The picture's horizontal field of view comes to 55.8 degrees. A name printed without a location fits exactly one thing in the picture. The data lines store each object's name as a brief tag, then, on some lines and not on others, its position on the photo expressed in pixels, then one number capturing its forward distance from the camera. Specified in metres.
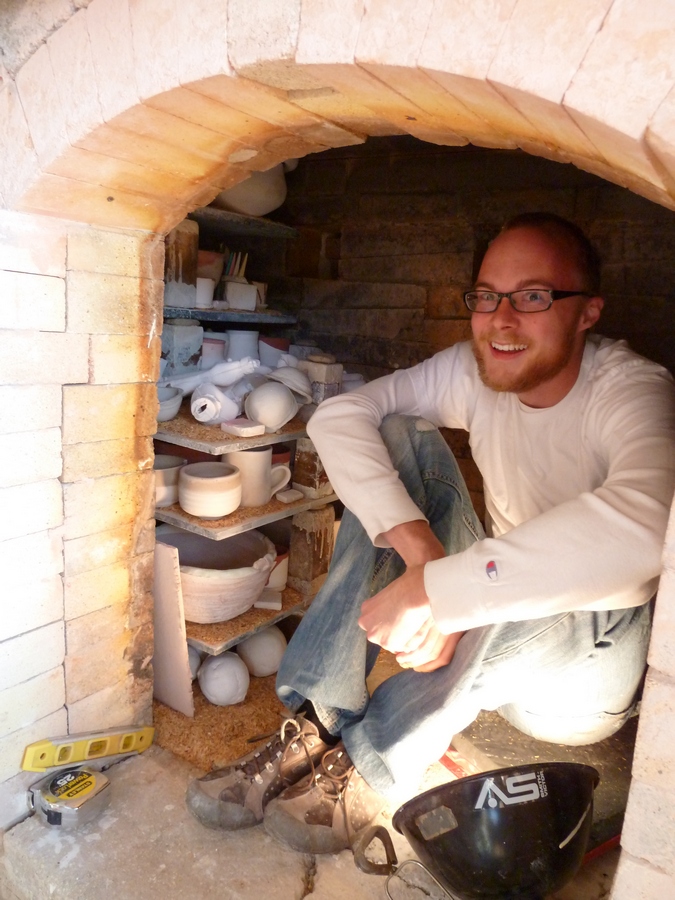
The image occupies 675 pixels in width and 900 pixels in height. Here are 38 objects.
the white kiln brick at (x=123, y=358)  1.64
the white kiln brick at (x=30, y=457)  1.49
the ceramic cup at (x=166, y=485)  2.06
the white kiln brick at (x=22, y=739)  1.58
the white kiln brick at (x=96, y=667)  1.72
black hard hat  1.21
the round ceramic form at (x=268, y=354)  2.55
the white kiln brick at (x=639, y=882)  0.91
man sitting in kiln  1.30
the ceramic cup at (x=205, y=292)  2.32
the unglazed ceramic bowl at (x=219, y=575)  2.02
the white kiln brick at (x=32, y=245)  1.43
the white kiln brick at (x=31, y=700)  1.57
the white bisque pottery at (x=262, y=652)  2.25
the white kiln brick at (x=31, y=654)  1.55
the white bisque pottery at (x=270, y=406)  2.09
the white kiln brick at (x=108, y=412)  1.60
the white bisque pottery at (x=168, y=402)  2.06
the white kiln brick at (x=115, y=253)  1.56
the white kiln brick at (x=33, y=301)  1.44
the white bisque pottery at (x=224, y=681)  2.08
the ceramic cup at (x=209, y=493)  1.96
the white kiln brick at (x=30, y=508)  1.50
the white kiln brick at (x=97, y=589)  1.68
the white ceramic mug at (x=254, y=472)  2.13
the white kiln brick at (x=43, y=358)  1.46
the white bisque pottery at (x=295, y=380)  2.25
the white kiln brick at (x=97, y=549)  1.66
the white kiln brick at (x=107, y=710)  1.75
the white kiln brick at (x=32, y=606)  1.54
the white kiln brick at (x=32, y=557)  1.52
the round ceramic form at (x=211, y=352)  2.38
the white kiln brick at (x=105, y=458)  1.62
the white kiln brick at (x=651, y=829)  0.89
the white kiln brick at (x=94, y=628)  1.70
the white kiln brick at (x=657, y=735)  0.88
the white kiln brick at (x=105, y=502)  1.64
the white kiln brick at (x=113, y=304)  1.57
